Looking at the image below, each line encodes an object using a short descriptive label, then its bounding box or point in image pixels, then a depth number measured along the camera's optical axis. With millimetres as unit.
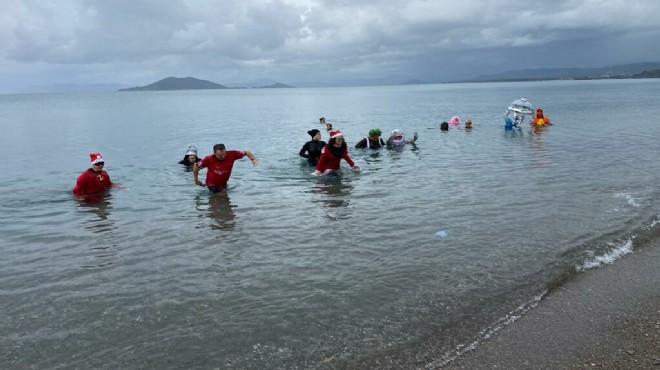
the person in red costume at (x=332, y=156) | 15797
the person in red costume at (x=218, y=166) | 14142
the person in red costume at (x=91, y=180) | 14474
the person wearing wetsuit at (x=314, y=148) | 18906
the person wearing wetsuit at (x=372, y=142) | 22672
